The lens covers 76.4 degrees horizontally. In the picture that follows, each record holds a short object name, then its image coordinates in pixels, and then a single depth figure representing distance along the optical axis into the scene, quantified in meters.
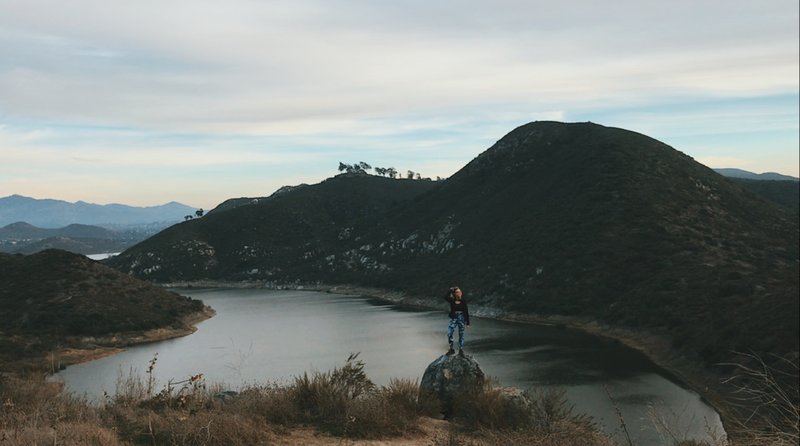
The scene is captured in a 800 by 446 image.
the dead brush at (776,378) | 33.44
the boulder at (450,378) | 14.12
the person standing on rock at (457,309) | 18.28
